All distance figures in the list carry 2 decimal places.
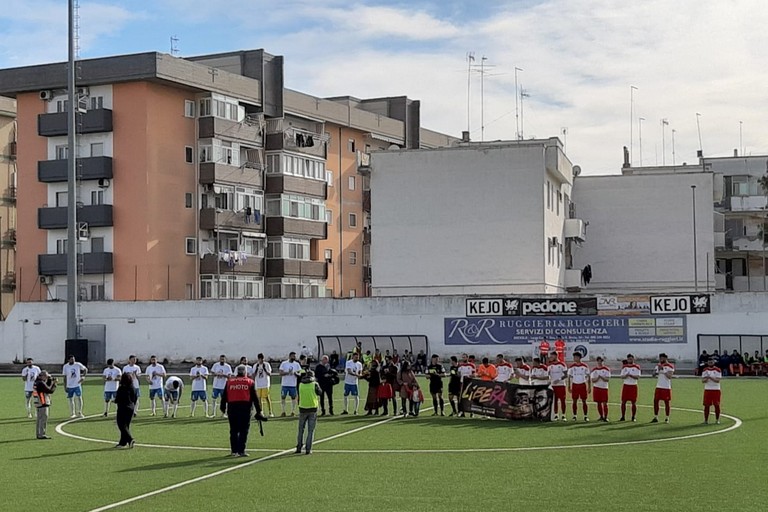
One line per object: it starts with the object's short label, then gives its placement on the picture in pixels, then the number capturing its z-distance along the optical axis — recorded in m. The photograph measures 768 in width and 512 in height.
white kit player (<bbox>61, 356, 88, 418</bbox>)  36.44
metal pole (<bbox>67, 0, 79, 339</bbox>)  55.88
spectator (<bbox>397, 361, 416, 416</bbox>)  35.28
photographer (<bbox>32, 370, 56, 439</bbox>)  29.88
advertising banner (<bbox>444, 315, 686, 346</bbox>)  59.78
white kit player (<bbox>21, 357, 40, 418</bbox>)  36.38
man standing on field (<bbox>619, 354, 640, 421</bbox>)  32.59
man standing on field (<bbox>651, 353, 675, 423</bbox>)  32.12
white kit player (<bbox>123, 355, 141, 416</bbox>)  34.39
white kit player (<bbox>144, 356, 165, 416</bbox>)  36.56
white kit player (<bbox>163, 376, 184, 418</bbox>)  36.19
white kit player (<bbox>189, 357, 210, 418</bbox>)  36.09
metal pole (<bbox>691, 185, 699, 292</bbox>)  79.94
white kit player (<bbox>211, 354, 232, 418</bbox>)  36.22
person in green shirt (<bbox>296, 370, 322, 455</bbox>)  25.09
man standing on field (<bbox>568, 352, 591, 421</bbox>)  33.85
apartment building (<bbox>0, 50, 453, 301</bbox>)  72.81
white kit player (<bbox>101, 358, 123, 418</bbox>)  36.25
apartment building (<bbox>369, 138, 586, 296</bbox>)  69.88
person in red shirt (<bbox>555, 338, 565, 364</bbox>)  52.95
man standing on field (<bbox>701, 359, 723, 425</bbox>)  31.38
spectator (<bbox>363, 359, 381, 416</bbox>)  35.69
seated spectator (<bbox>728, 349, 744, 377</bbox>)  57.72
